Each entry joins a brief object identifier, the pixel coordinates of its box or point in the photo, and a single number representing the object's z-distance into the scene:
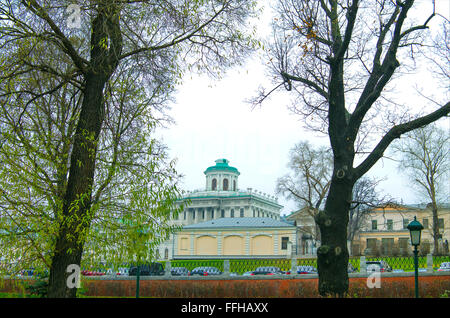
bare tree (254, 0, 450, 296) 11.15
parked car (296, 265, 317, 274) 28.97
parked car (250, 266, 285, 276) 29.72
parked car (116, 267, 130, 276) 28.43
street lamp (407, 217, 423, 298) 13.68
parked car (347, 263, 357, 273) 29.07
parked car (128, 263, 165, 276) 27.55
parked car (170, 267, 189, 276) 30.27
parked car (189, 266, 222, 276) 29.73
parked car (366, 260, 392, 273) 28.59
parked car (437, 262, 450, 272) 29.47
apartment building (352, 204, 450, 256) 55.44
